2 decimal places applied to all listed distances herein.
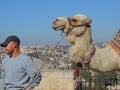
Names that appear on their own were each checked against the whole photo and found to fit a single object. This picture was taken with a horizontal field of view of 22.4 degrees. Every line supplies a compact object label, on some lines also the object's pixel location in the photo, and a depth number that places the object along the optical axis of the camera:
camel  3.36
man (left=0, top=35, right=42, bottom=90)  3.31
